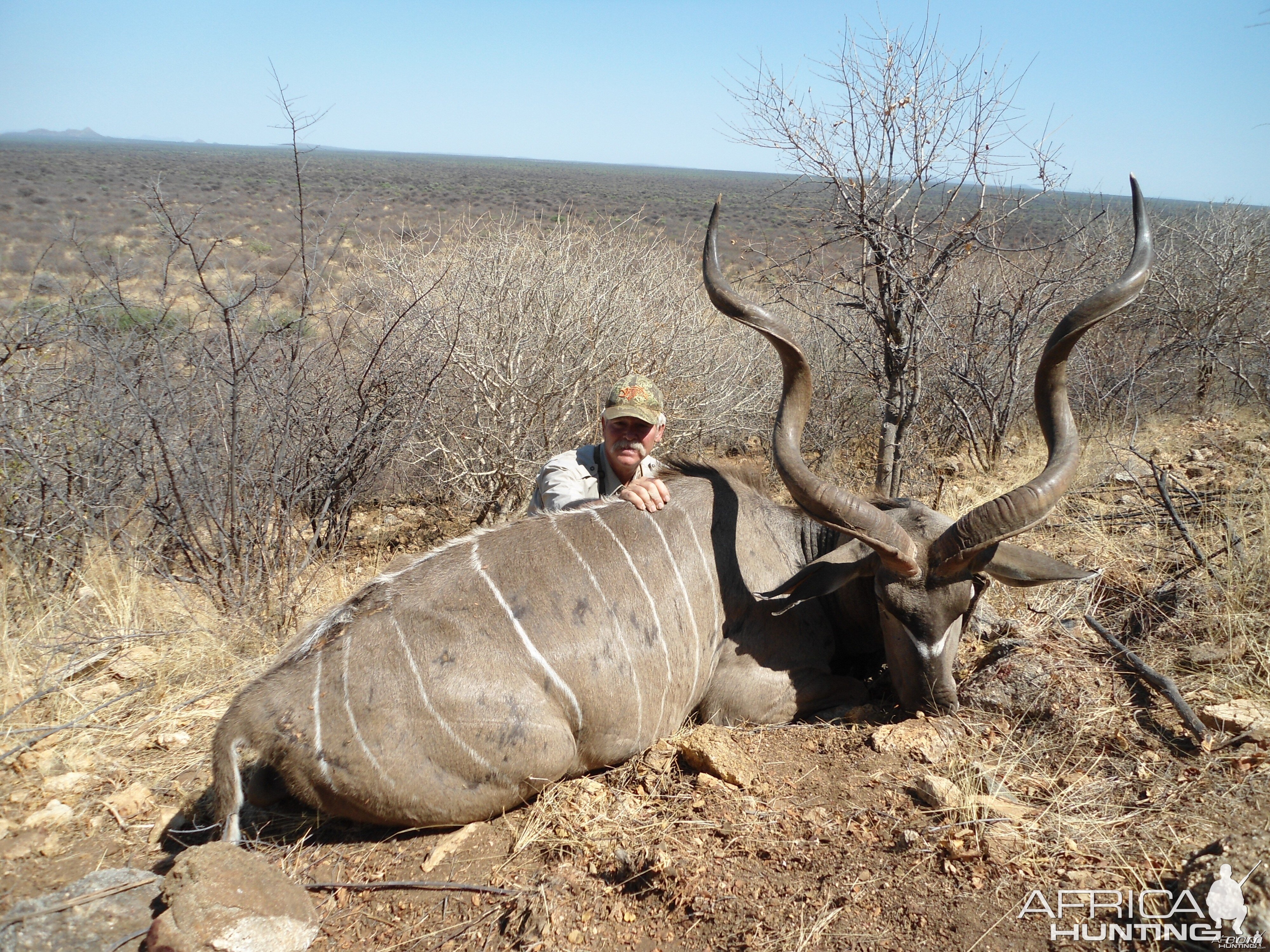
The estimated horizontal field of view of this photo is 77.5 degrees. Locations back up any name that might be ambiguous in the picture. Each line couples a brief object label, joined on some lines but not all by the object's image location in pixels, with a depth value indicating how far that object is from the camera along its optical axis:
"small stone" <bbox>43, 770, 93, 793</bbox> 3.03
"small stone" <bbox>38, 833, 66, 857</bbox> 2.76
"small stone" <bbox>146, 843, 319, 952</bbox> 2.18
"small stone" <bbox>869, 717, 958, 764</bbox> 3.03
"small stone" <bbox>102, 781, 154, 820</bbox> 2.97
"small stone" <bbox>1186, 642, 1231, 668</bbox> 3.31
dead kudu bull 2.73
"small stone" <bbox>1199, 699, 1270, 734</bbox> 2.79
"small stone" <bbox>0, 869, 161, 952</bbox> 2.23
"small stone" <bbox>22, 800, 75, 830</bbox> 2.86
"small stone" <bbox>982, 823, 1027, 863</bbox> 2.37
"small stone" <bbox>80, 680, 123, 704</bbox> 3.54
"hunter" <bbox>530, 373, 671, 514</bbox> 3.92
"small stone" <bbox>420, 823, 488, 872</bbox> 2.74
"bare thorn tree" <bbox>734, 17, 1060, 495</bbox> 5.25
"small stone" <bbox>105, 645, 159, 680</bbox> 3.73
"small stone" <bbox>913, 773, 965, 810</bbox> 2.61
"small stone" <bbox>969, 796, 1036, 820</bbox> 2.56
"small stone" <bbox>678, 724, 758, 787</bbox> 3.01
